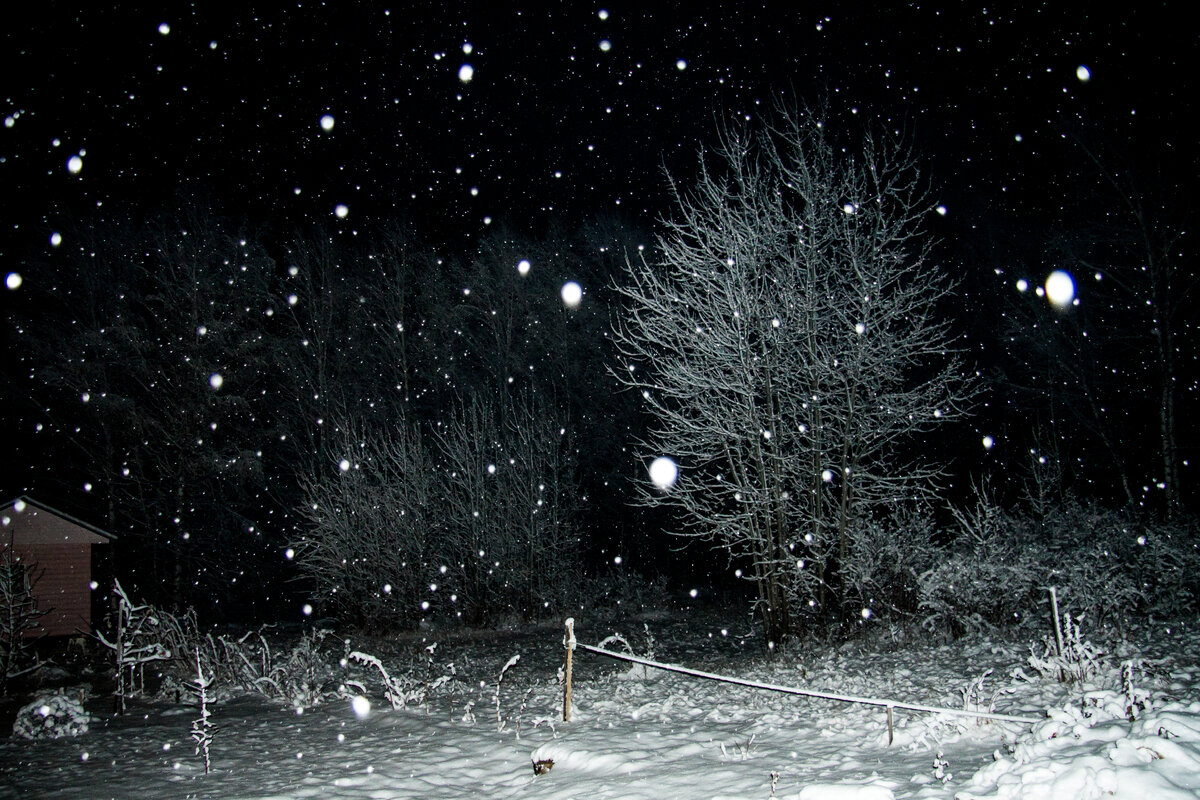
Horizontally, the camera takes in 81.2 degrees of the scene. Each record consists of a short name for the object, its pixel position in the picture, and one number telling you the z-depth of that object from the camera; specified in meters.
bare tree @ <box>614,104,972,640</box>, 11.17
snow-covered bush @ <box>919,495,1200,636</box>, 9.05
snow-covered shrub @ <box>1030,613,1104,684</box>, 6.50
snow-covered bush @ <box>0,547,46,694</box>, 12.09
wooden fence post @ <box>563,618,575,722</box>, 7.43
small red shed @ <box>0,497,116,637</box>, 19.00
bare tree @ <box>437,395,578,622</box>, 20.48
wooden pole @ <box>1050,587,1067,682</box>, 6.68
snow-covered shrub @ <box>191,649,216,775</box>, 6.78
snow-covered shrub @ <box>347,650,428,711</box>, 9.29
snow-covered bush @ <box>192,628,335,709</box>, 10.30
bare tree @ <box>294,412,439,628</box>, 19.34
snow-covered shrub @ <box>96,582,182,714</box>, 10.14
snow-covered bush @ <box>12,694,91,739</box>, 8.74
